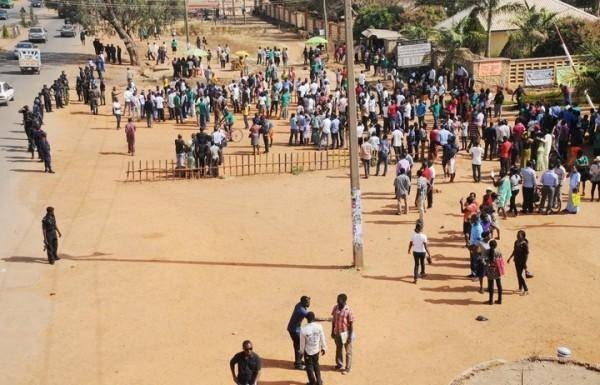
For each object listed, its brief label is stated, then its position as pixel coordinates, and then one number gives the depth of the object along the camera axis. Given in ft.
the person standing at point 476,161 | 77.25
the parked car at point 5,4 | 296.30
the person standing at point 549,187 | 68.39
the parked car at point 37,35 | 197.67
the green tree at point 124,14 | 154.40
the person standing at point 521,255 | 51.37
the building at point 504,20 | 137.08
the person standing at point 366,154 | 81.10
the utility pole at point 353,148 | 54.19
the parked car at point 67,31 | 214.48
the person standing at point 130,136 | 94.89
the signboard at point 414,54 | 130.41
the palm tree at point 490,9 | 125.18
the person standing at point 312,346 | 39.83
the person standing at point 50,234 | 59.67
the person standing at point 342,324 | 41.42
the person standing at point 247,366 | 36.50
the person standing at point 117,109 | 108.47
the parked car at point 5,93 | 120.37
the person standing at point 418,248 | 53.42
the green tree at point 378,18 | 168.86
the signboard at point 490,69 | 120.98
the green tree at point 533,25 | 128.88
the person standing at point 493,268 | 49.57
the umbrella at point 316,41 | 140.83
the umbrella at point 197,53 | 134.15
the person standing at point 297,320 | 41.27
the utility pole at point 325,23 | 166.83
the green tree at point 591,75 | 97.75
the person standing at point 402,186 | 69.31
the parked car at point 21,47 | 158.44
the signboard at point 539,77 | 119.03
